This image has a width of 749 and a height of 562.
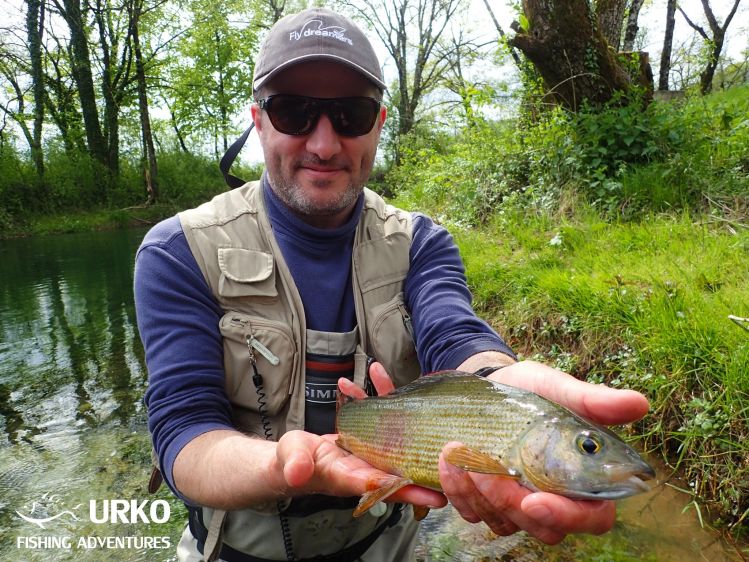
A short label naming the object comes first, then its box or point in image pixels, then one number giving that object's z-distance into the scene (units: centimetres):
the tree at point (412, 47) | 3058
